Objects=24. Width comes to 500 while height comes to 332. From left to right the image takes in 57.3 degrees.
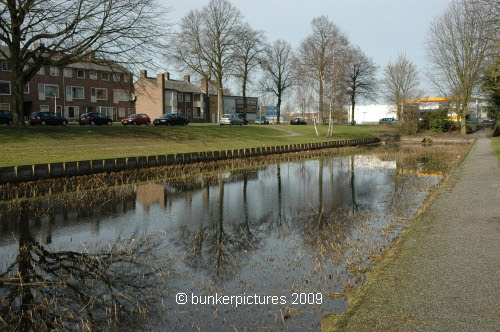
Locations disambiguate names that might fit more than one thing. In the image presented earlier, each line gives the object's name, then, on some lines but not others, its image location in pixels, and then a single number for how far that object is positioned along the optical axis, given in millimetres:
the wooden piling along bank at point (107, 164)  17328
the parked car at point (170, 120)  45344
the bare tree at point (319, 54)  46531
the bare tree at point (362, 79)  76000
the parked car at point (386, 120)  83112
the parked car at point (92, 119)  43156
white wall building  96812
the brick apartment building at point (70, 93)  54866
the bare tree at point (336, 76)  44188
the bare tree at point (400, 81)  67500
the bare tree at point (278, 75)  82000
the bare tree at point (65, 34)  26516
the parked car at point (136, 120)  45284
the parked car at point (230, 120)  56844
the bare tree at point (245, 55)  56500
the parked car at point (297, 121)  70750
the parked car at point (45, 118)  38688
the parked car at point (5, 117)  38438
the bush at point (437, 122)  53500
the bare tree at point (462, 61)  48097
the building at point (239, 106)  92194
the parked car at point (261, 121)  76944
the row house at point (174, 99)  72000
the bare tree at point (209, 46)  55438
